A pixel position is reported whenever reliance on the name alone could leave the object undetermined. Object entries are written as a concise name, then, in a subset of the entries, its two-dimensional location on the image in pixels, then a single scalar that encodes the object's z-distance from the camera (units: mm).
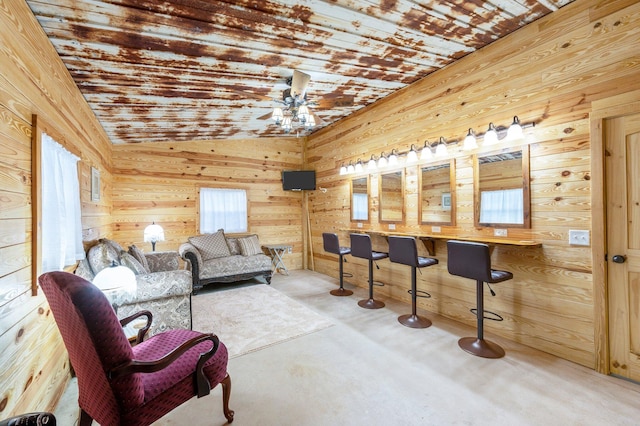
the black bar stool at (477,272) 2541
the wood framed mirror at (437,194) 3439
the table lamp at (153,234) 4676
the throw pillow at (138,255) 3643
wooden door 2162
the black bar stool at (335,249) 4359
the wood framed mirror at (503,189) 2777
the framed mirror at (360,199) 4785
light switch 2393
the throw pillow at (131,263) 3079
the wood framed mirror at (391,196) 4133
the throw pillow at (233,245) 5477
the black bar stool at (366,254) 3834
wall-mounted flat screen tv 6039
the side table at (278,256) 5914
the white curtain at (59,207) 1775
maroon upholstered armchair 1220
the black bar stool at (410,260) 3234
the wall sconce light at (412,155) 3785
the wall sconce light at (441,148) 3432
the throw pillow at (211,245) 5062
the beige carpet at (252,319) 2965
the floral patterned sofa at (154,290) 2764
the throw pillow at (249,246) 5426
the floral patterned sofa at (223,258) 4648
